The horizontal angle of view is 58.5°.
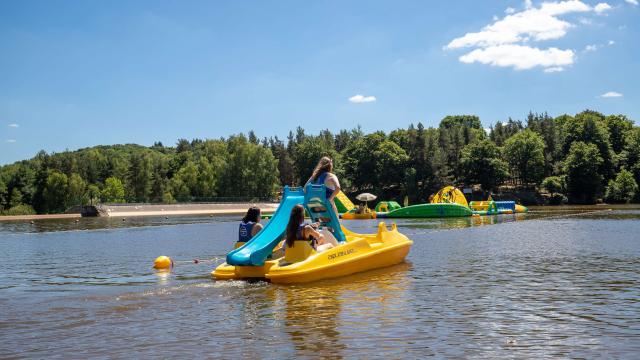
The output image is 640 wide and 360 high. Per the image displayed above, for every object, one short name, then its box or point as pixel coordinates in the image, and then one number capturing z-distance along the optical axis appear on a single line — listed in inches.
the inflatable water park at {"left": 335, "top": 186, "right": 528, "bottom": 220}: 2377.6
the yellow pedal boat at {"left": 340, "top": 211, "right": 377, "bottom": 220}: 2539.4
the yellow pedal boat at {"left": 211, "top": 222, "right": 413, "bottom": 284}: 585.6
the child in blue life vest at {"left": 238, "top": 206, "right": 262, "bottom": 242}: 690.8
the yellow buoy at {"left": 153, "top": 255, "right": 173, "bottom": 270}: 763.8
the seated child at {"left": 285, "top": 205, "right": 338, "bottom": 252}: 607.5
